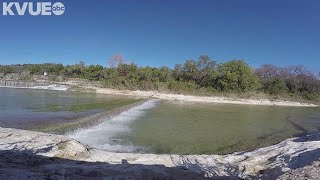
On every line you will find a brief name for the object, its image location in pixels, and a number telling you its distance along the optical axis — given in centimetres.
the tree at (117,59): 3610
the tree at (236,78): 2357
